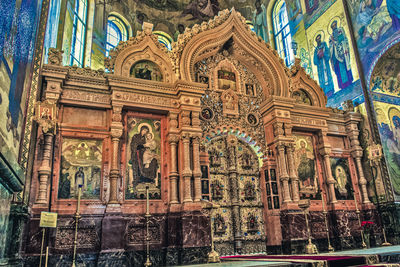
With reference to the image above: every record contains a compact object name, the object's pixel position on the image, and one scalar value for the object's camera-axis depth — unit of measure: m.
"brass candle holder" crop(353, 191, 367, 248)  11.10
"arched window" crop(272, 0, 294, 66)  19.23
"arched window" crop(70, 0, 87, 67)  15.59
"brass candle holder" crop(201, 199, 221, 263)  8.66
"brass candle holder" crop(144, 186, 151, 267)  8.14
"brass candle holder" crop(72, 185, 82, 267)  7.79
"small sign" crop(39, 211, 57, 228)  6.96
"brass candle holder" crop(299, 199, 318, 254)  10.03
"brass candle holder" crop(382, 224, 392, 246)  11.62
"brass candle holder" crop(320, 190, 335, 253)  10.68
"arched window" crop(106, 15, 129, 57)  18.45
